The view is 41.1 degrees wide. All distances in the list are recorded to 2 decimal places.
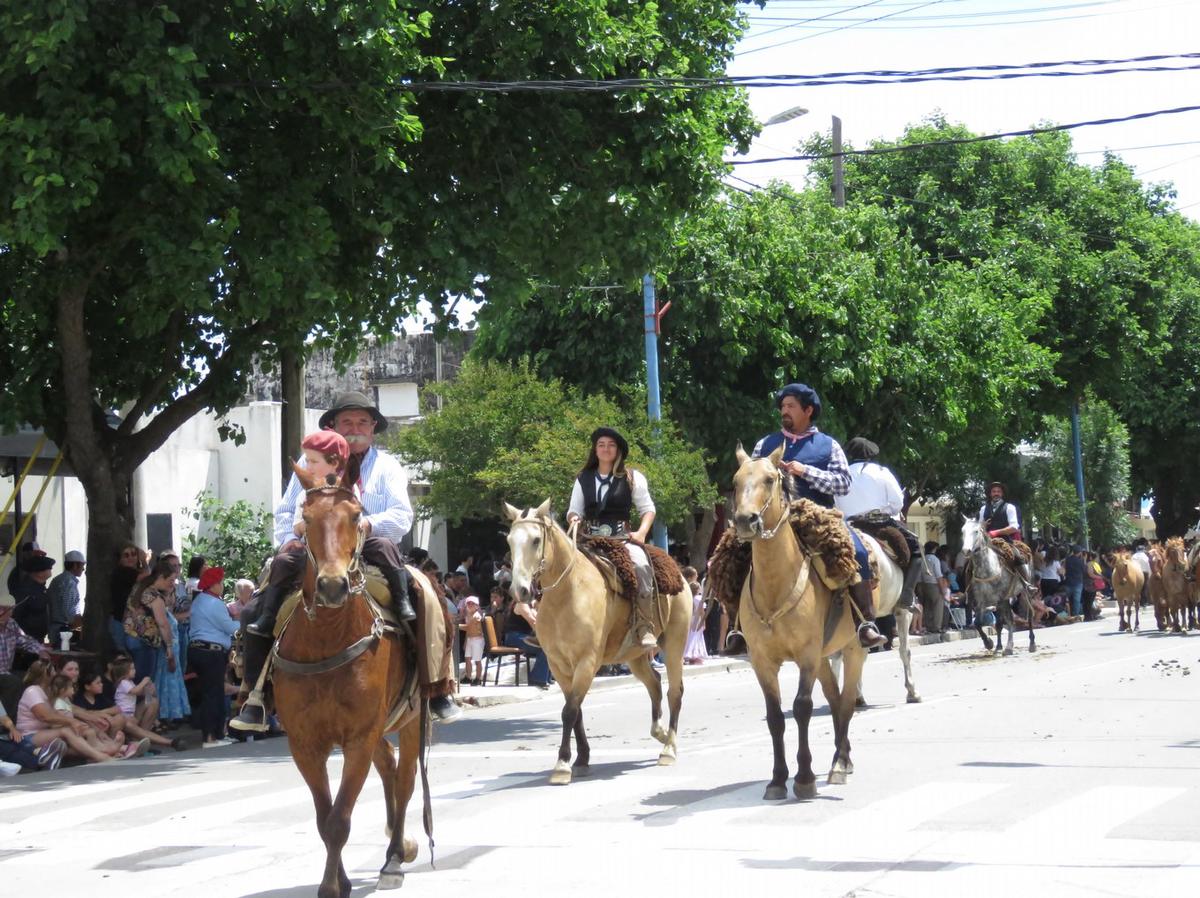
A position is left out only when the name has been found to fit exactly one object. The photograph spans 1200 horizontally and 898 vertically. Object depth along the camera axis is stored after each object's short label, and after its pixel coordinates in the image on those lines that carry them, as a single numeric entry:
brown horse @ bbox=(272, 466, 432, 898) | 7.64
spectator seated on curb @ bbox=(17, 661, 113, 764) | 16.09
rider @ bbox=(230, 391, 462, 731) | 8.21
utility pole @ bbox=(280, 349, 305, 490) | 19.81
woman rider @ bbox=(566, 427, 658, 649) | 13.45
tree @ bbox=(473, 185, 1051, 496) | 32.25
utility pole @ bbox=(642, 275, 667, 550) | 27.45
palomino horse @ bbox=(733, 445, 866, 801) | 10.52
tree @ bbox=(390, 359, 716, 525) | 27.44
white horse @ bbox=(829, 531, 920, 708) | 13.23
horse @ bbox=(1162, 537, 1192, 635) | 33.50
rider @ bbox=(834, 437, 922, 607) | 15.24
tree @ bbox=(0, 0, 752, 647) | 15.34
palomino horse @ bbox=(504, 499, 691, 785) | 12.25
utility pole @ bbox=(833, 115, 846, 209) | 36.97
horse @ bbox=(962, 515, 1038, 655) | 26.23
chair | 23.61
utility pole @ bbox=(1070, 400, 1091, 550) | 51.69
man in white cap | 20.66
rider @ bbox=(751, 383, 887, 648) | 11.70
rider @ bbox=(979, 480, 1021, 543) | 26.67
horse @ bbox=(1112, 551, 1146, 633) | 35.22
